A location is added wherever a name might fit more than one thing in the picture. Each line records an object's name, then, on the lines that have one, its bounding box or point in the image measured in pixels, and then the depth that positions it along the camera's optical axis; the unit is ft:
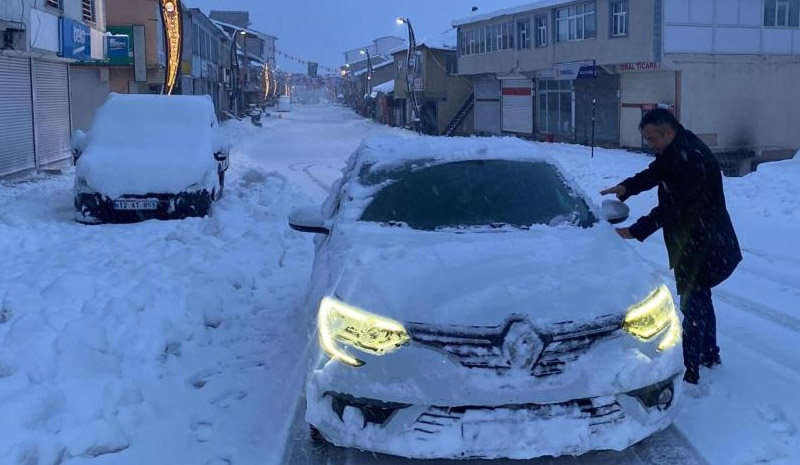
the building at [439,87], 172.14
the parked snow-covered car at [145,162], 38.14
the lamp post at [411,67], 161.07
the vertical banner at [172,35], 86.84
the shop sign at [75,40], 68.33
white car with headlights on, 11.82
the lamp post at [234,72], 209.40
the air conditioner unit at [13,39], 56.85
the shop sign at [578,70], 108.27
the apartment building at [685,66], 96.68
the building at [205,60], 158.71
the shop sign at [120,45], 100.22
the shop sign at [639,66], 97.55
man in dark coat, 16.06
